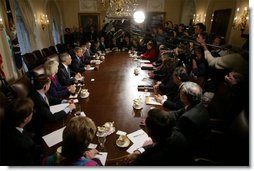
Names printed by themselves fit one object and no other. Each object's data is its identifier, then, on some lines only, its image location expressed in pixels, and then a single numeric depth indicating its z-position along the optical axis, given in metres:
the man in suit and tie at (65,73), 3.11
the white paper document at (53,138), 1.55
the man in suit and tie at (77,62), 4.00
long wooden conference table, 1.55
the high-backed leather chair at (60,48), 7.69
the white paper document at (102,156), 1.36
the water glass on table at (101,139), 1.51
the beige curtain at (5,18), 4.96
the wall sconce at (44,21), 7.35
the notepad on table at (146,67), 4.16
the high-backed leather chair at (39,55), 5.47
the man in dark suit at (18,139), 1.25
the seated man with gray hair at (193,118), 1.58
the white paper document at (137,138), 1.51
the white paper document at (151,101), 2.28
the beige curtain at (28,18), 6.26
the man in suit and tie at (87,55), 4.87
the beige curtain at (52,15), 8.15
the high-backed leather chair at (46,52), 6.20
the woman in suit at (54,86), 2.57
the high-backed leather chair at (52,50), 6.87
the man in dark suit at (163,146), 1.19
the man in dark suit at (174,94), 2.20
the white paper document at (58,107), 2.12
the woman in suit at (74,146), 1.09
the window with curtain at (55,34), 9.02
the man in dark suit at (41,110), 1.86
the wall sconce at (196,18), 7.92
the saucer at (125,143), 1.51
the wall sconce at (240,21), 4.33
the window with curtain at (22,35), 6.46
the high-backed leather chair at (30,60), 4.80
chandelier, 4.62
